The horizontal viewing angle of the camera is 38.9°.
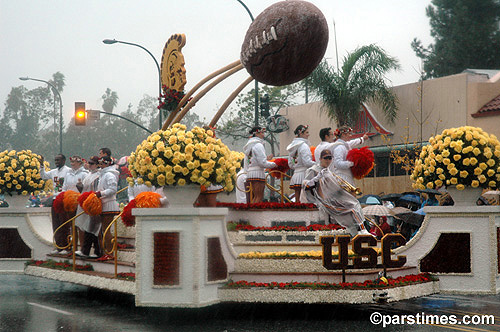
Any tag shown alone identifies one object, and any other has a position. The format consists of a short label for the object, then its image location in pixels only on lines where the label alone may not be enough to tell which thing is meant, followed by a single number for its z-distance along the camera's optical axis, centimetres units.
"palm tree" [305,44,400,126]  2658
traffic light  3203
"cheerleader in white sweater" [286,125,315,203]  1380
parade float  966
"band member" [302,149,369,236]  1182
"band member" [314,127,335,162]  1334
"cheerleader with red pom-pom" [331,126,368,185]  1276
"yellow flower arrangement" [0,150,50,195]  1458
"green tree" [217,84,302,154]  4812
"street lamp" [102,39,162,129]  3238
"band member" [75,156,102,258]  1280
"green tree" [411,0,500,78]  4047
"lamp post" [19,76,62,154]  4352
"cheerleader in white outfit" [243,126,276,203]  1427
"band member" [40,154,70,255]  1418
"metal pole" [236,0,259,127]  2247
